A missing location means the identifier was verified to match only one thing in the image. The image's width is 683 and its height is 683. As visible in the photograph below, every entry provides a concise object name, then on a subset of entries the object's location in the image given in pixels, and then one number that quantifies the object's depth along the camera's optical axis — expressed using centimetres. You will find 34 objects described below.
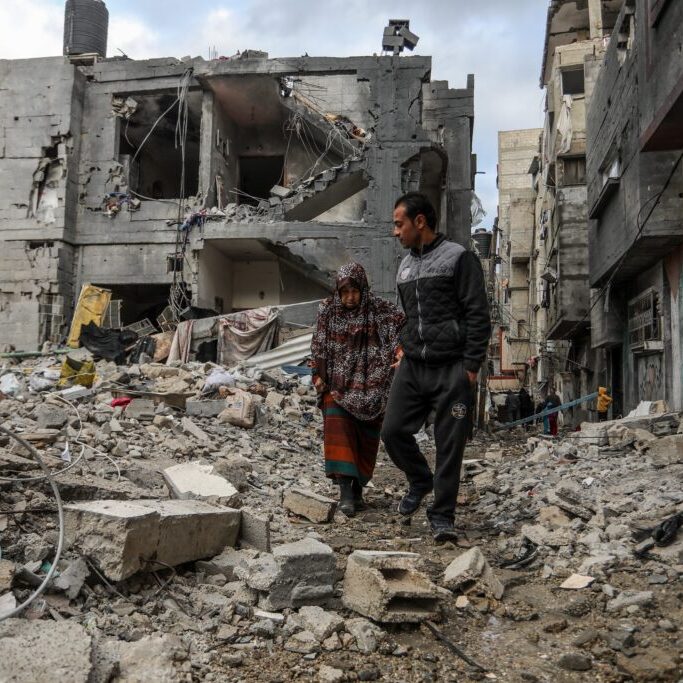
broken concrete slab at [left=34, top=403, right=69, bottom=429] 659
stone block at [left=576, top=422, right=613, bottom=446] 669
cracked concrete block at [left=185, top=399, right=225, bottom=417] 888
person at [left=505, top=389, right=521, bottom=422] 2244
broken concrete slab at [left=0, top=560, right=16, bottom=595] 221
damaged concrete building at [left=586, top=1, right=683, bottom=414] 838
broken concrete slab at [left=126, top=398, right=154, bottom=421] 782
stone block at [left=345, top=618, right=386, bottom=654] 220
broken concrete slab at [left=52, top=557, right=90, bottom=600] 235
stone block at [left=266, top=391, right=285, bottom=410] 1091
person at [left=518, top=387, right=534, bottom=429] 2131
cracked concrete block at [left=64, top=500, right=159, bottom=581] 244
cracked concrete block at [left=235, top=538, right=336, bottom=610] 251
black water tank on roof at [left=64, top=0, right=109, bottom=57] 2258
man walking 365
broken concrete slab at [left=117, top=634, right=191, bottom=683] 188
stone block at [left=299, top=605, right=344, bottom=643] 229
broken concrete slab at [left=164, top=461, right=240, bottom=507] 377
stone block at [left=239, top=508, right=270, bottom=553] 313
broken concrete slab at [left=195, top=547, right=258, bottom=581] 281
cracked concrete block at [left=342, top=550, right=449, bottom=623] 237
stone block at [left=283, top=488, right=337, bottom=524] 411
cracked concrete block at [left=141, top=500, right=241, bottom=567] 267
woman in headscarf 454
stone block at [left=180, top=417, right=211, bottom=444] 727
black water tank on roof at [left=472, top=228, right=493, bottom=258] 3806
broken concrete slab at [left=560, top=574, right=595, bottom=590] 276
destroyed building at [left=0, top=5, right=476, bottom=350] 1764
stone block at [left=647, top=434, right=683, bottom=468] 505
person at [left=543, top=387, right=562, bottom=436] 1694
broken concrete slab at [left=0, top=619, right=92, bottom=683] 172
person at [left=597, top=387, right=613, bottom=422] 1324
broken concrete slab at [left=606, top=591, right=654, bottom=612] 246
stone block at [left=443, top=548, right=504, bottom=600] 272
